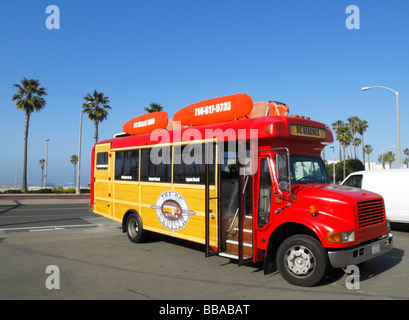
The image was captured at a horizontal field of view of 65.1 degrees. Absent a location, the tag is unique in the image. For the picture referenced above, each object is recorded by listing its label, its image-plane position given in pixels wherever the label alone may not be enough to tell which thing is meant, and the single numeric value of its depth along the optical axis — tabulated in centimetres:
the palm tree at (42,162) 9248
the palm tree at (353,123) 6350
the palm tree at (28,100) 3728
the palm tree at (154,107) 3902
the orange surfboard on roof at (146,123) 895
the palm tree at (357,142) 6869
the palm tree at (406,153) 10119
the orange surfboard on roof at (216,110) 691
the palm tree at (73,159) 9078
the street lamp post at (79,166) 3272
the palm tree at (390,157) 9559
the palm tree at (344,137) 5988
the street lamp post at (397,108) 2012
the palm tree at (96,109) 3928
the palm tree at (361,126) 6338
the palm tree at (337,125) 6239
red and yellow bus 531
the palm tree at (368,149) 9036
